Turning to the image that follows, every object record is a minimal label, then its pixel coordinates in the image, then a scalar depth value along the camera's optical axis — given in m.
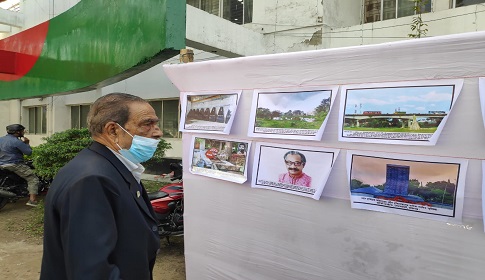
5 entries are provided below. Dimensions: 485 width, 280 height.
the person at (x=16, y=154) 6.22
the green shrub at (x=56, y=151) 5.76
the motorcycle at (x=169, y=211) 4.03
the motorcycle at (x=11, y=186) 6.21
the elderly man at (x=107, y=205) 1.19
